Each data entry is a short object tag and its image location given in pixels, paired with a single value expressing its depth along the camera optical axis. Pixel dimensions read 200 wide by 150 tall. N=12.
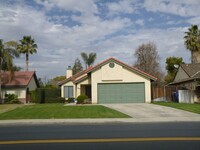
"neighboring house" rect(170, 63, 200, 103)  31.00
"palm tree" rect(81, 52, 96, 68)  66.56
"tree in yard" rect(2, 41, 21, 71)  33.66
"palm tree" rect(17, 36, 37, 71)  54.09
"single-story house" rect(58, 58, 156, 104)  31.59
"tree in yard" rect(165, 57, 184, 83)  53.59
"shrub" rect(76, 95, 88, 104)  31.43
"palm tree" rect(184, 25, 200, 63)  46.22
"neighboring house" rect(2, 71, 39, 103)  38.62
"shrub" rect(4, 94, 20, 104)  36.89
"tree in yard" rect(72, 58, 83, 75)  77.25
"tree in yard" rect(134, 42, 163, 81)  56.56
